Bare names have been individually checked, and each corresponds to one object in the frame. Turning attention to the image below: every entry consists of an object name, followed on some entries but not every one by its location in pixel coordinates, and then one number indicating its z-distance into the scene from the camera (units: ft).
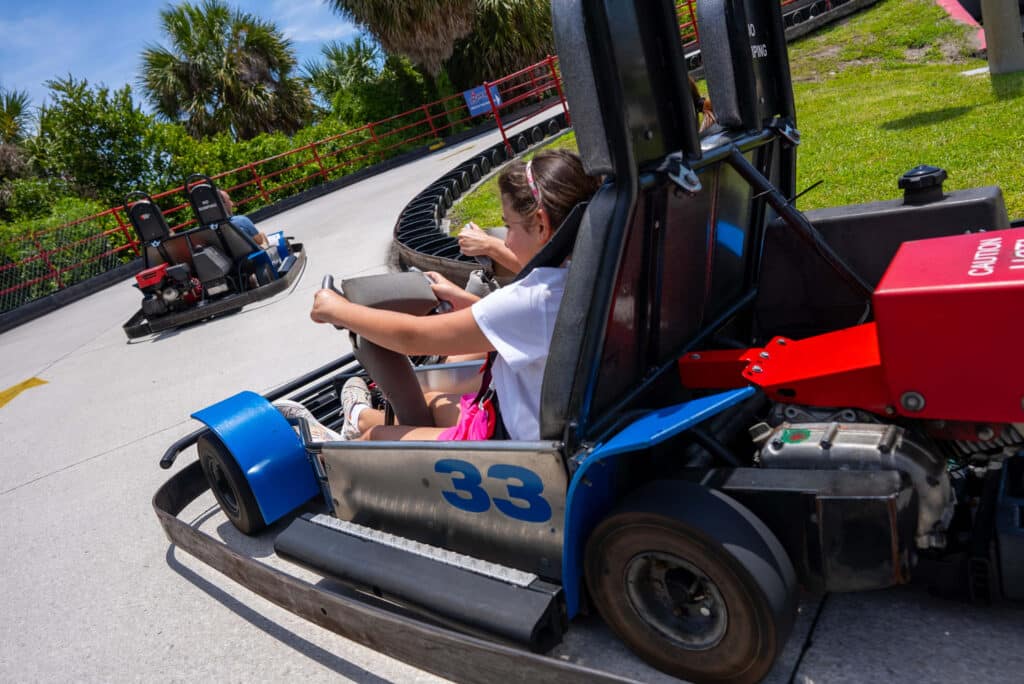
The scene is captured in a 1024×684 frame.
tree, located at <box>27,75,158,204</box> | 53.98
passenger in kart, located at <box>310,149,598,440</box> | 6.32
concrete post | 25.31
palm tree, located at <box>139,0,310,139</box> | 80.53
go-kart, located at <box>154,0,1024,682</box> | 5.19
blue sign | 43.31
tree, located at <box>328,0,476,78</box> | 65.00
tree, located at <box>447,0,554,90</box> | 69.51
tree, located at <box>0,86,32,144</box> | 85.87
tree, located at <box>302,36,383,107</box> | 92.17
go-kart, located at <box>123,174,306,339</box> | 27.20
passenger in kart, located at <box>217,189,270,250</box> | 27.89
